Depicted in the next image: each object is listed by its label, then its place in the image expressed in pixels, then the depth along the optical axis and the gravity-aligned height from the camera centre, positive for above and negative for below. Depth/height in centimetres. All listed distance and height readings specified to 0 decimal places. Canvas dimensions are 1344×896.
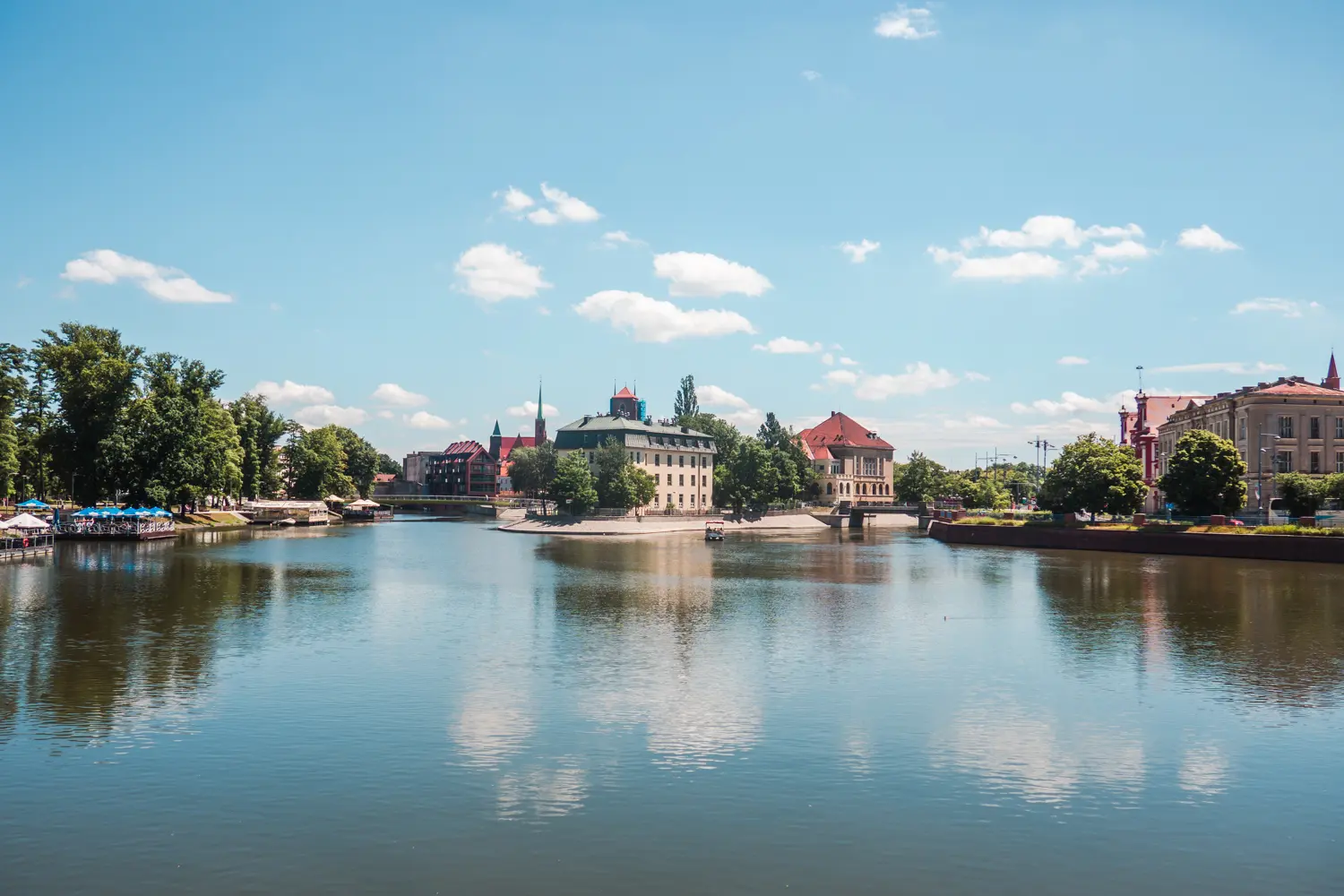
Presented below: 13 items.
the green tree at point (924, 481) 19625 +150
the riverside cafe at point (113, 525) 9806 -357
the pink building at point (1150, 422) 16038 +1073
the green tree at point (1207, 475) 9656 +136
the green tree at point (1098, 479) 10500 +100
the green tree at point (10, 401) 10294 +915
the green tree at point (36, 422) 11169 +758
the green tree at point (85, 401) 10825 +947
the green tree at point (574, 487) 14975 +34
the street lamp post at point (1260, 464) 11356 +277
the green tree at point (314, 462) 17988 +466
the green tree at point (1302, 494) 9781 -46
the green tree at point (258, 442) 15450 +740
